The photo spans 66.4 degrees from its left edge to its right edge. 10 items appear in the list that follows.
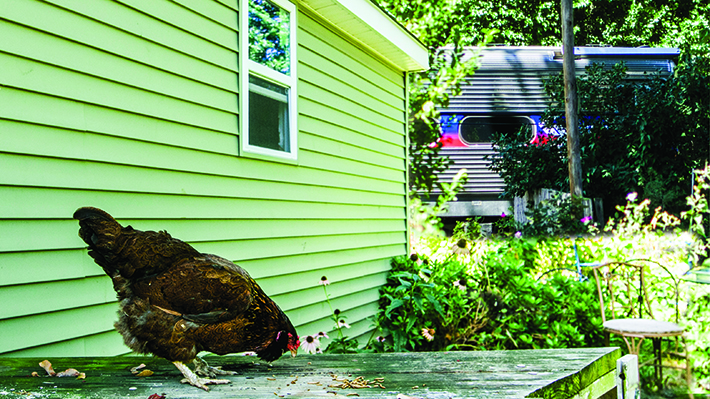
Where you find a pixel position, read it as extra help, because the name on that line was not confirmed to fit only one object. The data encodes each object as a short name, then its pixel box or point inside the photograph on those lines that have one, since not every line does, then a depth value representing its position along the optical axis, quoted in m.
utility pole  9.70
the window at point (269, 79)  4.05
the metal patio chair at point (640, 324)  3.82
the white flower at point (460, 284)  5.31
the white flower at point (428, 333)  4.14
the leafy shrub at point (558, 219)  8.85
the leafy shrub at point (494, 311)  5.07
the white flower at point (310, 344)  3.38
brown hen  1.96
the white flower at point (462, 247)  5.30
